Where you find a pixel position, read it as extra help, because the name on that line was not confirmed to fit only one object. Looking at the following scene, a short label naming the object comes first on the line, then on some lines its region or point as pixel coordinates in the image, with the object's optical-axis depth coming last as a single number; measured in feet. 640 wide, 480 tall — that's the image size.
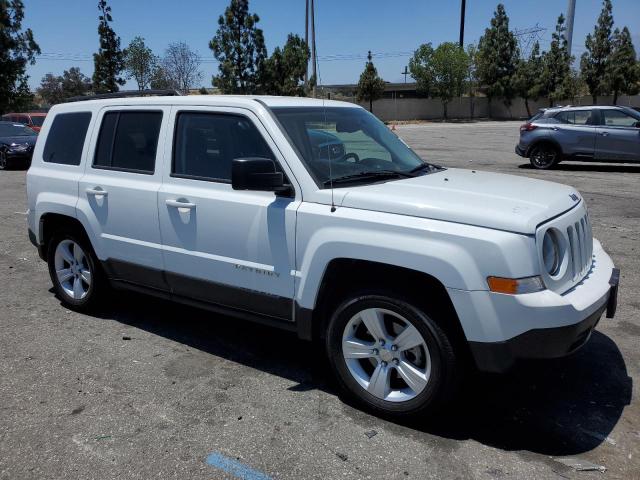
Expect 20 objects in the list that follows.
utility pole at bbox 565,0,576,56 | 108.06
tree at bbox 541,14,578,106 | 190.19
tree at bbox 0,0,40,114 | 119.64
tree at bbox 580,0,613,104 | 201.26
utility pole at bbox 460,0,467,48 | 203.08
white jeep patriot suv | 10.02
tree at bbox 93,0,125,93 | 148.25
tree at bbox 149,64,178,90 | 169.48
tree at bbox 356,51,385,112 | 186.19
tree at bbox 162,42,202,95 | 171.83
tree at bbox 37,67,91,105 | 250.16
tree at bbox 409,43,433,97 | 192.44
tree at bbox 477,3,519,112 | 193.36
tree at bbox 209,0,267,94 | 137.28
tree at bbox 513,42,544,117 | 191.31
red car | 76.99
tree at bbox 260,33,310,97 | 137.59
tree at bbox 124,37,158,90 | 167.53
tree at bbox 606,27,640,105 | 195.93
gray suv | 47.98
